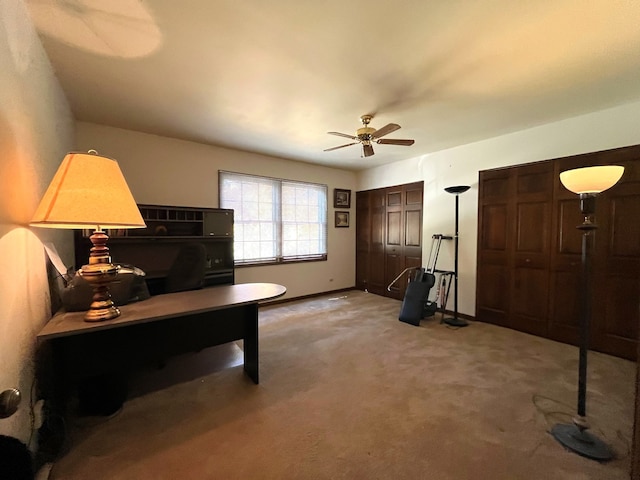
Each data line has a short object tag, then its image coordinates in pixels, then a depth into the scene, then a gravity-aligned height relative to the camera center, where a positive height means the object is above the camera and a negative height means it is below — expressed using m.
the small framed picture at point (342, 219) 5.71 +0.28
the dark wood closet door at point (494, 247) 3.65 -0.21
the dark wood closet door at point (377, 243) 5.40 -0.22
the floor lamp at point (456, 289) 3.63 -0.81
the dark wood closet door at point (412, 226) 4.73 +0.11
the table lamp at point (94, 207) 1.38 +0.13
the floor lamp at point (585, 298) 1.61 -0.41
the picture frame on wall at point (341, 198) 5.62 +0.71
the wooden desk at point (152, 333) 1.68 -0.76
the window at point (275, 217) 4.40 +0.26
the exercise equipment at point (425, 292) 3.82 -0.88
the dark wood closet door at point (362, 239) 5.73 -0.15
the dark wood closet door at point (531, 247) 3.32 -0.19
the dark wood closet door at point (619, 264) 2.72 -0.33
